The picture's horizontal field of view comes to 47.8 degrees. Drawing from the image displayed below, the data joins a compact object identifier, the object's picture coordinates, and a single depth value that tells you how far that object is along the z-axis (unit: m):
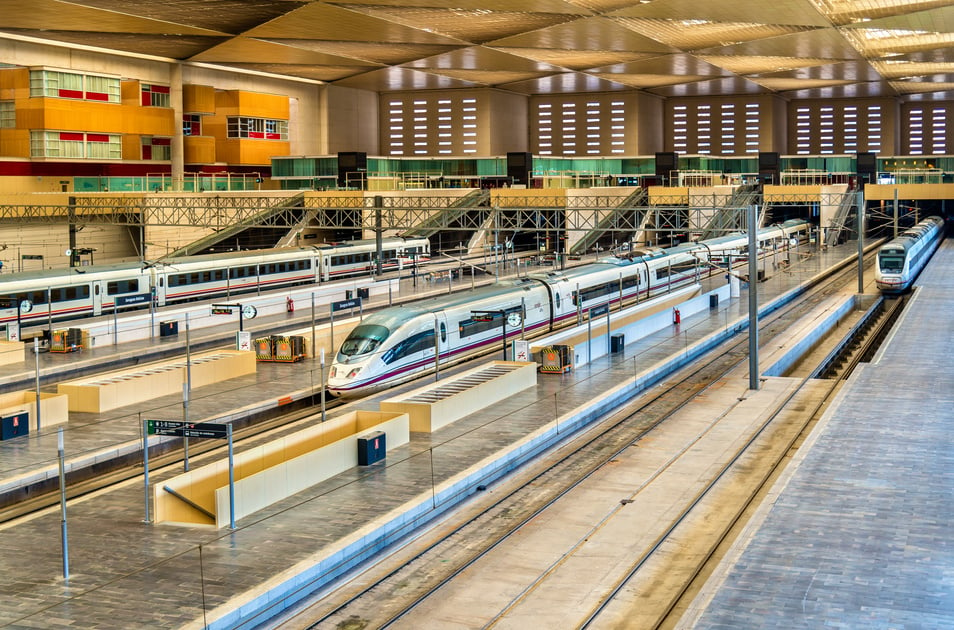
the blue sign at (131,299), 44.91
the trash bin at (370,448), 20.92
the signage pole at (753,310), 29.62
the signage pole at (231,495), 17.14
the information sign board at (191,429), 17.20
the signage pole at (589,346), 33.22
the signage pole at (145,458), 18.35
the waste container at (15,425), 23.38
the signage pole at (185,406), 19.91
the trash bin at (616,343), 35.72
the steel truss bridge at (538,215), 41.24
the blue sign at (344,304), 32.44
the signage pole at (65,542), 14.63
